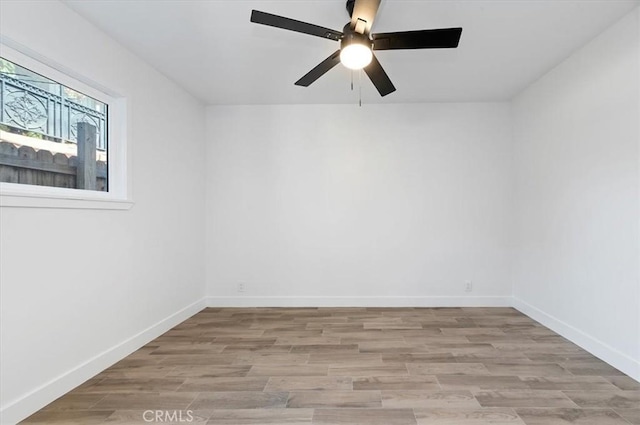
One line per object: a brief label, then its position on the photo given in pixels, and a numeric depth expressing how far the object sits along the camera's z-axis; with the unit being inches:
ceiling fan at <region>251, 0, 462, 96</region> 76.8
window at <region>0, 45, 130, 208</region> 79.9
